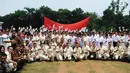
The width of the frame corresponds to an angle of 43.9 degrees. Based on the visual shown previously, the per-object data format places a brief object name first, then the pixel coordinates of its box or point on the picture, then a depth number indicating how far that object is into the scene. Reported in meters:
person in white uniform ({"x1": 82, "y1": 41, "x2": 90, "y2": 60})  7.77
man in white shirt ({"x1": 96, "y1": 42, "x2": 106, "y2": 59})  7.85
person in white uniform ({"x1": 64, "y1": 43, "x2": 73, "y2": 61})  7.52
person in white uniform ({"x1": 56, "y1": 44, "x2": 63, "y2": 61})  7.46
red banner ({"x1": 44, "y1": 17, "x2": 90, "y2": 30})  11.14
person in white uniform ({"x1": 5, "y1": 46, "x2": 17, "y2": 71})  5.00
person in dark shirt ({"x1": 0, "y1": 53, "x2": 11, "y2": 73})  4.80
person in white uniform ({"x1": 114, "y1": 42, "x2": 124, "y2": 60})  7.84
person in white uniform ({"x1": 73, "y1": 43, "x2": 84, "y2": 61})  7.48
